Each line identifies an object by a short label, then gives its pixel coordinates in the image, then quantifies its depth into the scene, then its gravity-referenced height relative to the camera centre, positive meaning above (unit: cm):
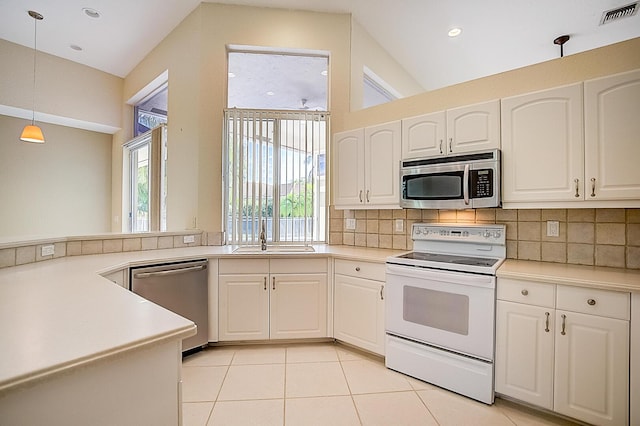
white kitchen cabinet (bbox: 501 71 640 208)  174 +44
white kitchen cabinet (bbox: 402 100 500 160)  218 +66
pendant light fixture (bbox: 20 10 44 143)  345 +94
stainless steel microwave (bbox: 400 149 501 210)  213 +25
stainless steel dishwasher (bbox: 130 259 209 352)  223 -62
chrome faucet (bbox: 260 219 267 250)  309 -25
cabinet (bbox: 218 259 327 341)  266 -79
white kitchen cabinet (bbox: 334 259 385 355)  244 -79
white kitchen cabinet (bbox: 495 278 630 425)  156 -77
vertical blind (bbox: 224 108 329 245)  326 +41
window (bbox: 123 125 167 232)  393 +46
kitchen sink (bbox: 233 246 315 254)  279 -37
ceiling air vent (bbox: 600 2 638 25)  283 +202
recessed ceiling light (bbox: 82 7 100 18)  331 +226
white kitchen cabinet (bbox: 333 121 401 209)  268 +44
